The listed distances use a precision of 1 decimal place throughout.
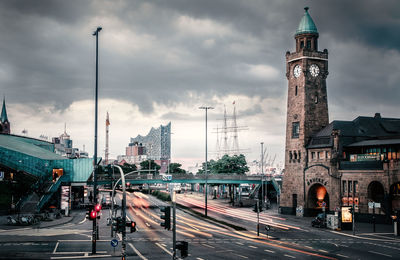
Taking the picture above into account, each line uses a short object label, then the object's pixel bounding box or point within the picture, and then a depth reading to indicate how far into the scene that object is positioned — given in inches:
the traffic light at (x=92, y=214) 1428.4
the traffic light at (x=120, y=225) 1172.5
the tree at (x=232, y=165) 5036.9
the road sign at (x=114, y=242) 1333.7
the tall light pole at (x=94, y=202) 1455.0
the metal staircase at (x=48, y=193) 3027.1
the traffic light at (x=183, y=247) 941.8
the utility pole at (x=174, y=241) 995.3
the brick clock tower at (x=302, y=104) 3233.3
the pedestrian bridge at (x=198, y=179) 3836.1
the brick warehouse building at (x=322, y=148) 2709.2
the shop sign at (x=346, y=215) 2404.0
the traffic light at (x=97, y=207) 1465.7
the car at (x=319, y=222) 2513.5
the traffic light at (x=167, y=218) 1001.9
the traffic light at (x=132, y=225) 1171.9
